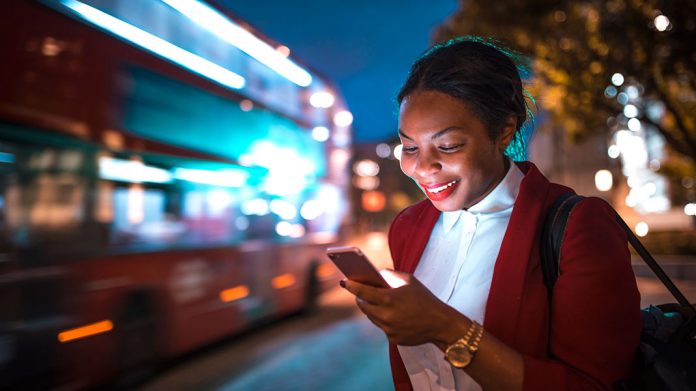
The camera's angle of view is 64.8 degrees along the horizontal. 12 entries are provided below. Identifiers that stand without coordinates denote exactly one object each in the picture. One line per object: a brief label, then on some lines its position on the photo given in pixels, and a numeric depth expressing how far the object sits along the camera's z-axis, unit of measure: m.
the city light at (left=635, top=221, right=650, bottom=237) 18.95
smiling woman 1.16
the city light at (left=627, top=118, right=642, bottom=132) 12.78
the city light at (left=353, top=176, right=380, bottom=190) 60.32
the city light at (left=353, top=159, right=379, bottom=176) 61.88
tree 10.80
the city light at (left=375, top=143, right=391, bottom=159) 65.68
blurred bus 4.24
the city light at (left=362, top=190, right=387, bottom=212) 56.78
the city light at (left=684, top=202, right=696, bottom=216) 18.11
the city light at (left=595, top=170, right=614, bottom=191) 28.33
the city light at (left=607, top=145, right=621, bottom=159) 25.66
